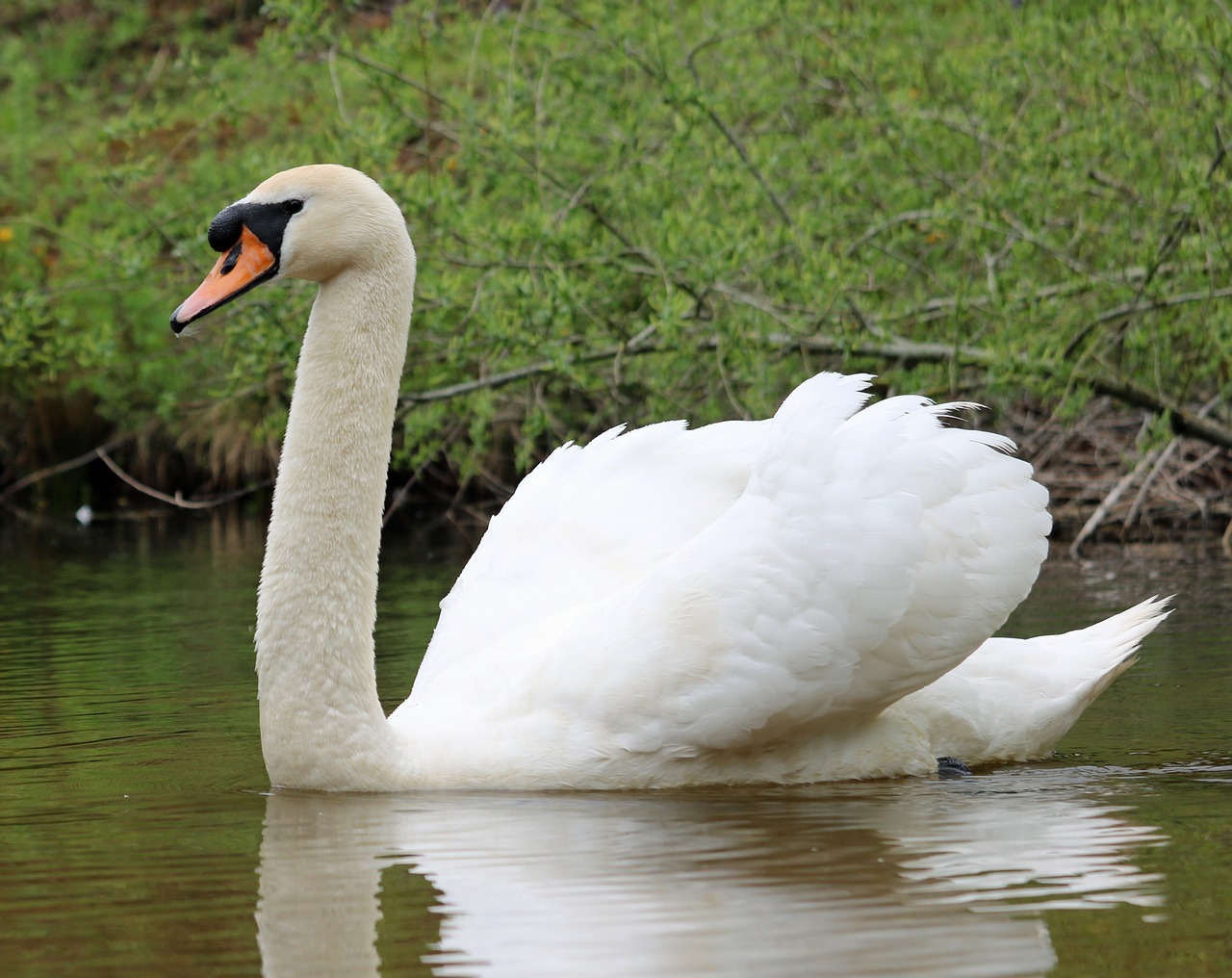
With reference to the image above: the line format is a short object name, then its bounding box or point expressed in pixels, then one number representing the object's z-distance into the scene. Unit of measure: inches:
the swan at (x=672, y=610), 358.9
